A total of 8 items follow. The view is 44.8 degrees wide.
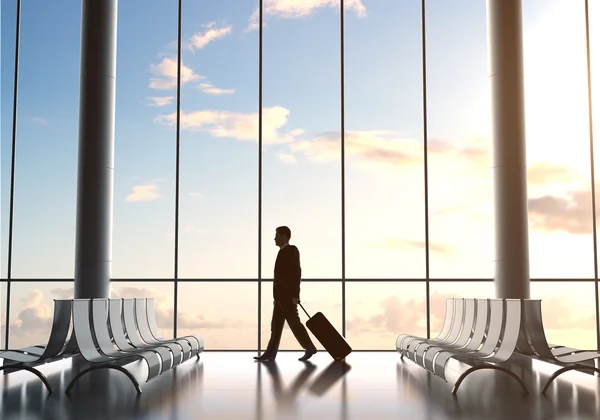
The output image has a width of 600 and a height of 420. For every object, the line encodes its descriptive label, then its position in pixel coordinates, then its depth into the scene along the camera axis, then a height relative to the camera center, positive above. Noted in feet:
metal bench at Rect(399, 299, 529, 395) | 20.44 -2.01
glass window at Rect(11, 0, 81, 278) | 36.96 +8.41
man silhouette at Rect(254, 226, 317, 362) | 29.55 -0.67
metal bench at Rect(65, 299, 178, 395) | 19.90 -2.03
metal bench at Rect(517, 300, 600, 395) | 20.51 -1.98
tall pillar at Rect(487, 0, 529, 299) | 34.71 +5.92
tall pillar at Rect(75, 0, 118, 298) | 34.37 +5.86
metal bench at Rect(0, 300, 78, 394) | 20.29 -2.04
